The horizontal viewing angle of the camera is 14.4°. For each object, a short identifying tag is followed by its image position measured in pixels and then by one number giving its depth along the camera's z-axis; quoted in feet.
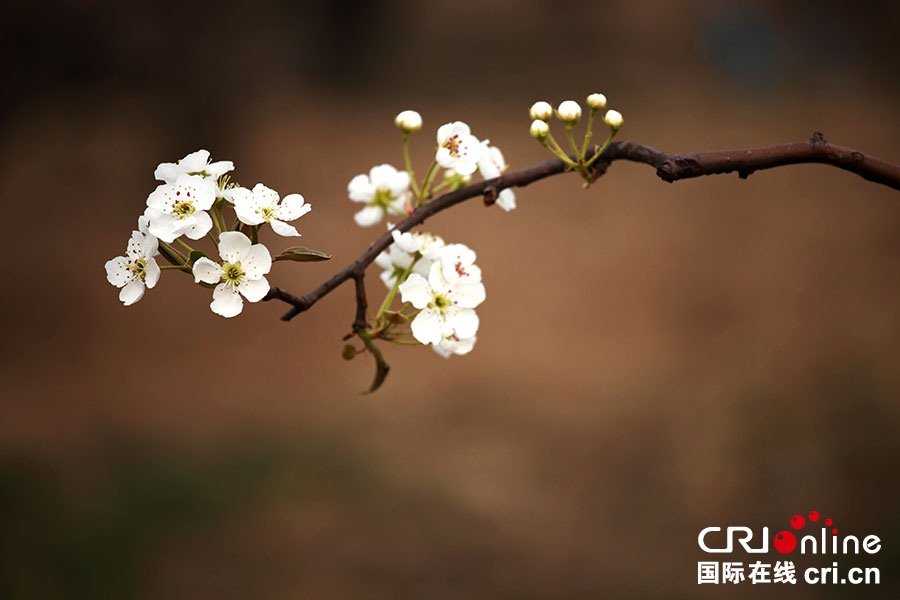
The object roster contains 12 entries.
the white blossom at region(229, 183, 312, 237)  4.18
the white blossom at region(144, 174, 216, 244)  4.16
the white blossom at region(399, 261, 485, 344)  4.31
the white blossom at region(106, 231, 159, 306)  4.19
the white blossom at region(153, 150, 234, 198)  4.23
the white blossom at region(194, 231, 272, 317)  4.17
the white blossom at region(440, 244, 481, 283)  4.32
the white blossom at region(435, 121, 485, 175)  4.38
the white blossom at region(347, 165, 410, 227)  4.54
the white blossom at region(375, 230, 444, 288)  4.30
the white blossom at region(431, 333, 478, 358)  4.35
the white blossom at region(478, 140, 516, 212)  4.43
